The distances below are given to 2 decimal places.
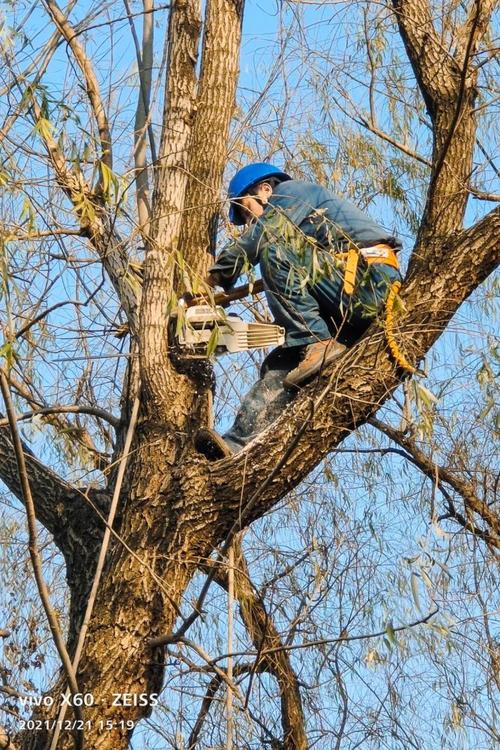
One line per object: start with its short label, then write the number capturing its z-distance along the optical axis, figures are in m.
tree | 7.57
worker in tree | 8.08
